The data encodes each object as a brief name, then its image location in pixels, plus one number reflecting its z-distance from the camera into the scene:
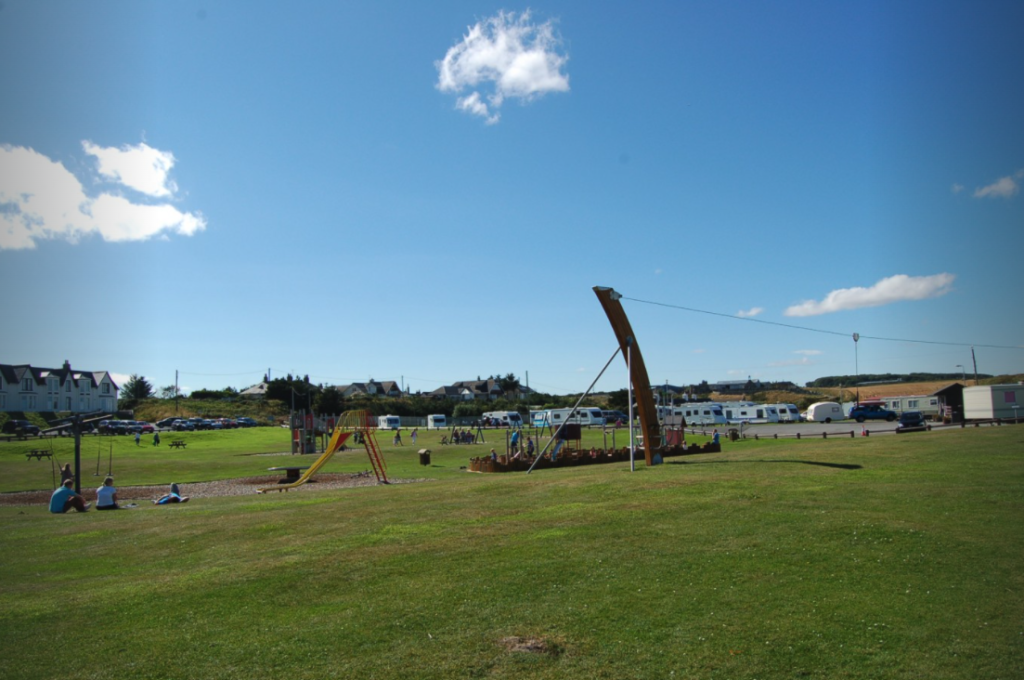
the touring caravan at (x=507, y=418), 92.44
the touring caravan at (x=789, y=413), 75.94
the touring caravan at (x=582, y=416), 82.19
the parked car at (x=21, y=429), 66.94
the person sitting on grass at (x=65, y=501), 20.48
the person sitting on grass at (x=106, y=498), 20.66
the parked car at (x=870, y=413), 63.93
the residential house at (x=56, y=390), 98.50
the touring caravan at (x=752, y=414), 76.25
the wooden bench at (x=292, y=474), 31.67
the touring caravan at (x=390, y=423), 96.38
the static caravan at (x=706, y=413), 77.62
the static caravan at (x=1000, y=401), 45.09
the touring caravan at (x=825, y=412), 68.38
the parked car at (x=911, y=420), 40.62
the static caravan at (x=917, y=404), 65.00
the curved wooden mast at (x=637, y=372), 26.66
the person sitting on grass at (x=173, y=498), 22.47
